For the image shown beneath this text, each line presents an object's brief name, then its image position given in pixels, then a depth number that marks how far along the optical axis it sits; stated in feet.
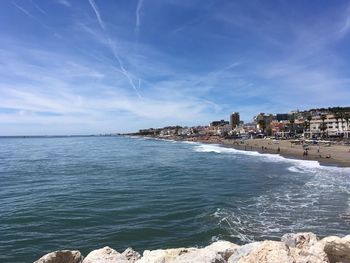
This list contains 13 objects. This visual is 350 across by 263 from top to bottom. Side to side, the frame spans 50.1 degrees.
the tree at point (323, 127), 418.51
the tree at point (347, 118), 376.85
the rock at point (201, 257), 22.92
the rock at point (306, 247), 19.91
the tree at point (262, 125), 632.71
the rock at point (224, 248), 26.78
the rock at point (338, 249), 26.96
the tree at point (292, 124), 523.70
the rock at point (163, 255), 25.64
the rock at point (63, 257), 26.40
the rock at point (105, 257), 26.81
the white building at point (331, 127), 395.92
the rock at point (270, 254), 18.60
